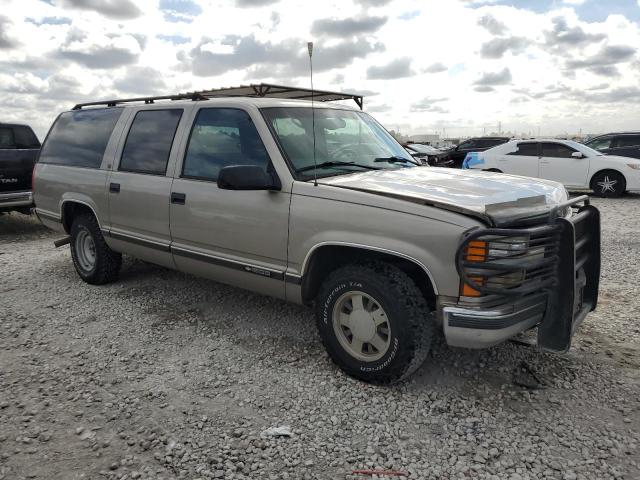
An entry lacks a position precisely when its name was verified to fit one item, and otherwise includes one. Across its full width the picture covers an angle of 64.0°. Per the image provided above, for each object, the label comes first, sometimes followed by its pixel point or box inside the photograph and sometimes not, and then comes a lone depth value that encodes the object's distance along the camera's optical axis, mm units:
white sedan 12828
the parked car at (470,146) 19891
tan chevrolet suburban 2957
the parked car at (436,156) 18830
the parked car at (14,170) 8617
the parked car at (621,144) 14961
